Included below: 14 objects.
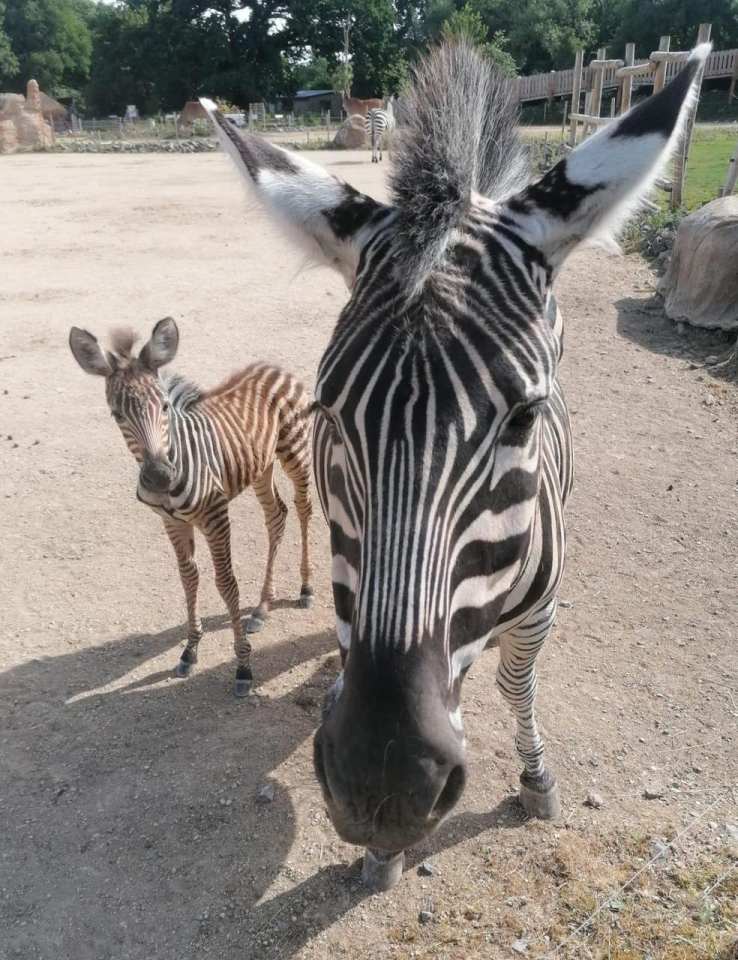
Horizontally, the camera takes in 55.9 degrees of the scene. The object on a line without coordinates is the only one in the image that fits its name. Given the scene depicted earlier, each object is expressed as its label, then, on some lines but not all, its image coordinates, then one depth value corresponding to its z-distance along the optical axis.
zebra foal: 3.83
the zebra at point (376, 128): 32.62
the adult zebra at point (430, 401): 1.57
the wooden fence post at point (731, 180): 11.57
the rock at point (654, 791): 3.50
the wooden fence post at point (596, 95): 18.53
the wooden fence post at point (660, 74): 13.09
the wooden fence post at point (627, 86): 16.52
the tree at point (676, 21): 47.56
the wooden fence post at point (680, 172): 12.30
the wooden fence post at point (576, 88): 19.88
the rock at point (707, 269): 9.00
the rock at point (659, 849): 3.14
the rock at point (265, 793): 3.57
